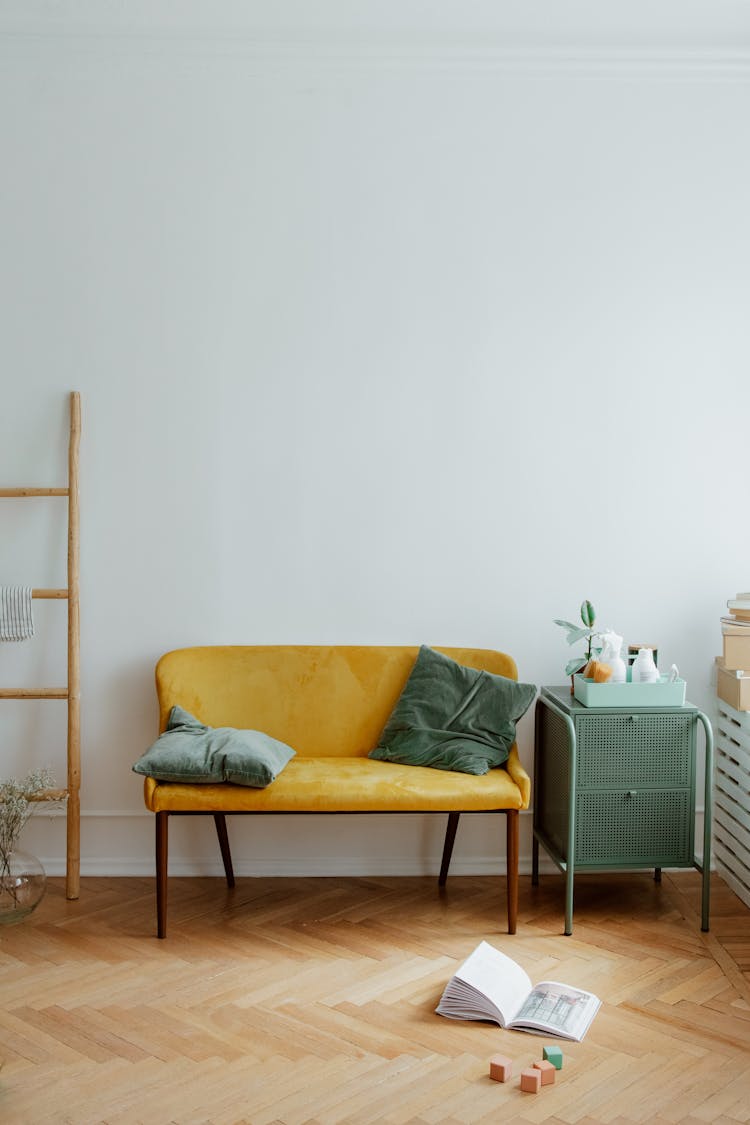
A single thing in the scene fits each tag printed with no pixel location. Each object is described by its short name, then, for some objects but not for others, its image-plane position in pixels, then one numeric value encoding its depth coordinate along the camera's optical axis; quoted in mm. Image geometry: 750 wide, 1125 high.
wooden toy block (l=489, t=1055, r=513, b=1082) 2455
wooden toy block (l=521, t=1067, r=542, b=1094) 2408
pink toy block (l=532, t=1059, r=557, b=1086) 2443
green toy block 2508
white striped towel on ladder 3693
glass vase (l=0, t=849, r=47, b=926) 3377
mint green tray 3496
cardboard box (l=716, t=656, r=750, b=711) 3656
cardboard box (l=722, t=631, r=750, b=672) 3701
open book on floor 2697
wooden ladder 3711
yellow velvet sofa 3725
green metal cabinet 3467
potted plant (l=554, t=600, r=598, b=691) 3572
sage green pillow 3225
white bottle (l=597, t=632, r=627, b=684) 3549
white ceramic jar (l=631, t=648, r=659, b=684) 3551
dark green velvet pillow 3559
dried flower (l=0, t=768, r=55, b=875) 3385
